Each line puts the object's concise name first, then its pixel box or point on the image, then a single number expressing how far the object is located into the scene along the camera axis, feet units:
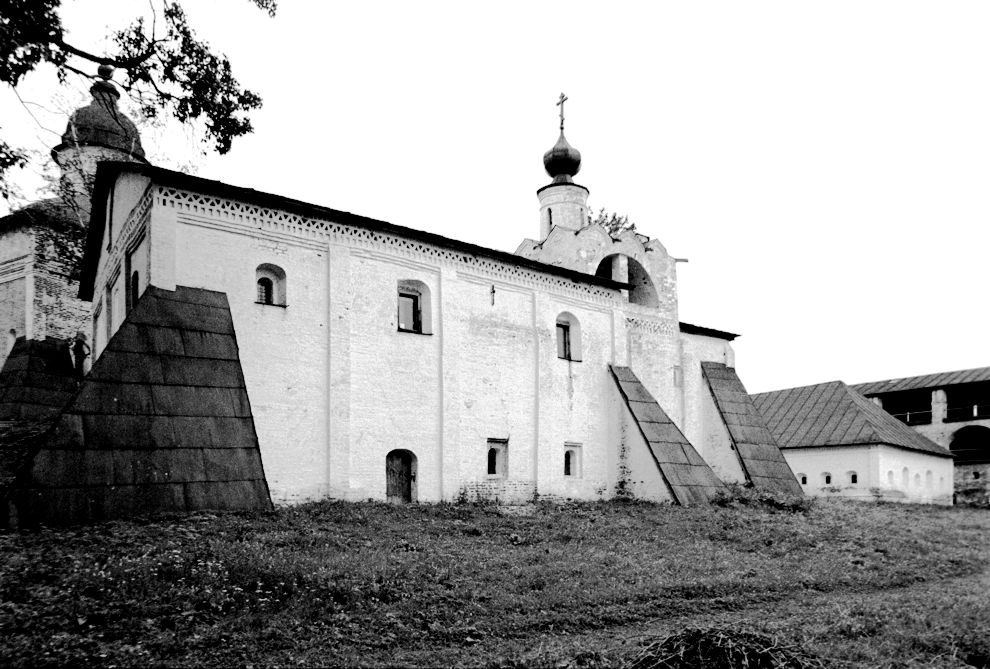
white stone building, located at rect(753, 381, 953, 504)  84.64
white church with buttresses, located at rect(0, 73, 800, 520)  34.88
